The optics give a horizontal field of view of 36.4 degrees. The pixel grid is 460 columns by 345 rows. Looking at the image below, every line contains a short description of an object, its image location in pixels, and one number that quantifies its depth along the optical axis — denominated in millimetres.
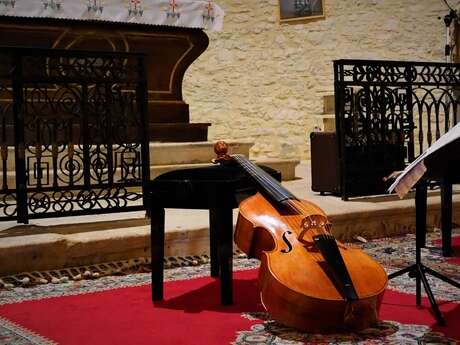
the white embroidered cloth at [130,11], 5492
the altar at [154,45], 6043
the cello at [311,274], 2355
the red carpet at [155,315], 2559
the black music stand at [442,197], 2531
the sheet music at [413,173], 2463
